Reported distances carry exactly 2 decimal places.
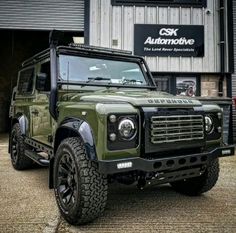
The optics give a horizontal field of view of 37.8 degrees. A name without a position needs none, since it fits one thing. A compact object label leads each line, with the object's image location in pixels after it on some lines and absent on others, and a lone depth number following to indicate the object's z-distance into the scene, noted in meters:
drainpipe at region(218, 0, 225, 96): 9.98
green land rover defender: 3.18
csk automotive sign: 9.95
